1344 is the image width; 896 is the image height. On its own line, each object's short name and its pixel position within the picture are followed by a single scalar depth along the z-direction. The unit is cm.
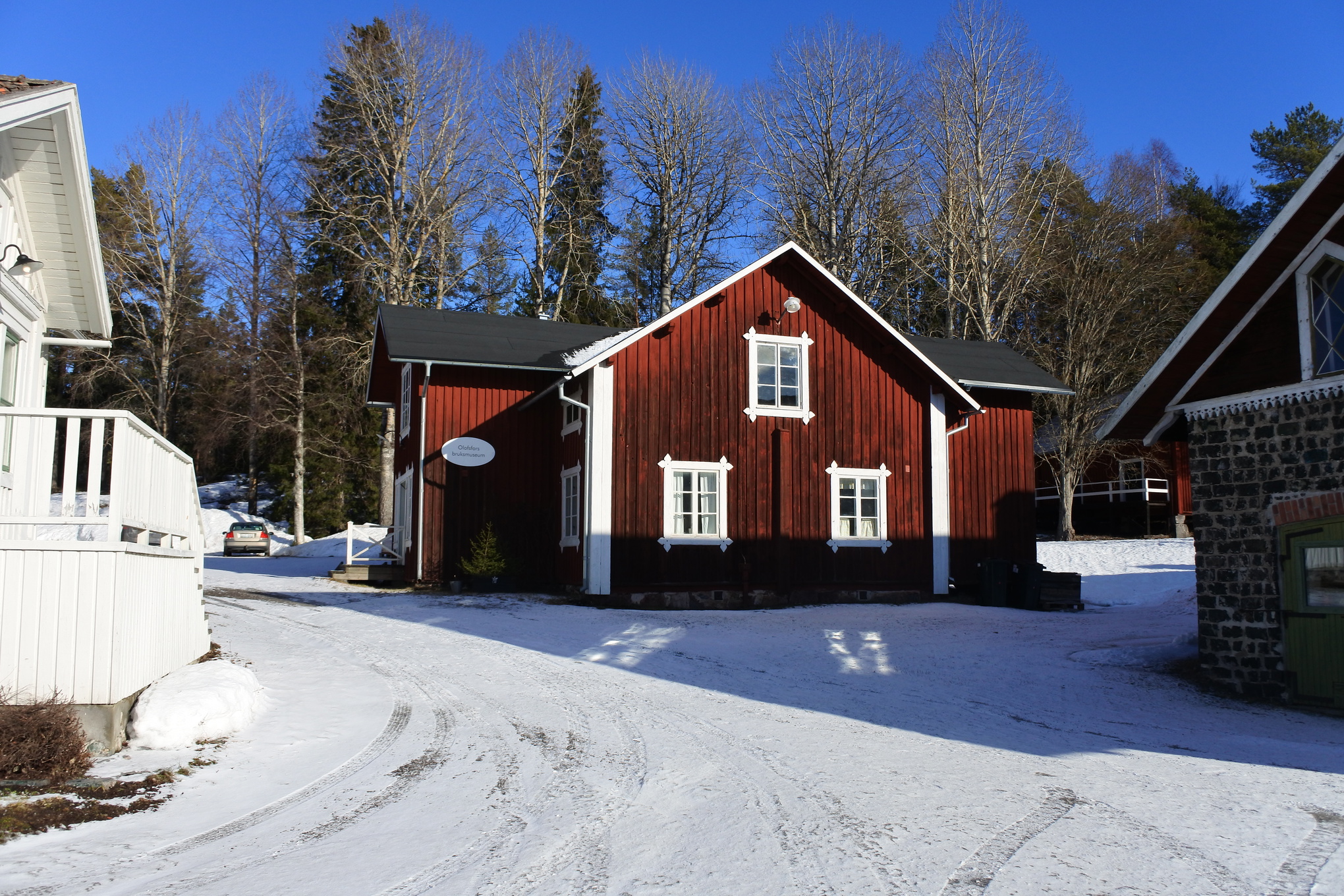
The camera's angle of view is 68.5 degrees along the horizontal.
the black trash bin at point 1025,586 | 1873
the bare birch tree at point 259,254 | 3478
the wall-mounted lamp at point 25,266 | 964
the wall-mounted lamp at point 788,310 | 1773
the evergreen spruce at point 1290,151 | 4175
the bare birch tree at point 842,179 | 3375
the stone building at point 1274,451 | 953
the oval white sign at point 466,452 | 1919
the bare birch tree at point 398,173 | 3112
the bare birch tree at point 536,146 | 3434
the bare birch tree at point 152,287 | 3416
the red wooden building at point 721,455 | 1727
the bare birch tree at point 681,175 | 3572
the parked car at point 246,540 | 3306
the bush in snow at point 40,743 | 581
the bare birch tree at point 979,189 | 3250
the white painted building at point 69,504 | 646
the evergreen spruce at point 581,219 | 3566
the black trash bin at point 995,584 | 1898
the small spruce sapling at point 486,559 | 1858
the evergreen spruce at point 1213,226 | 3950
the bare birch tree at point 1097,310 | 3406
